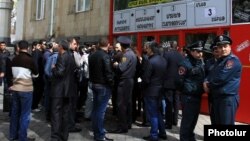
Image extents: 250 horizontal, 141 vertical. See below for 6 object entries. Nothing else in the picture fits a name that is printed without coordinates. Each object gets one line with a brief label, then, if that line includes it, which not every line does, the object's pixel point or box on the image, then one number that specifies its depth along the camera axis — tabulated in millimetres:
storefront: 6687
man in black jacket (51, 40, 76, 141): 4903
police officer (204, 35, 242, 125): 3862
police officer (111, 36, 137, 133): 5659
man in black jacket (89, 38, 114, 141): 5166
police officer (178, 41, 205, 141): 4548
